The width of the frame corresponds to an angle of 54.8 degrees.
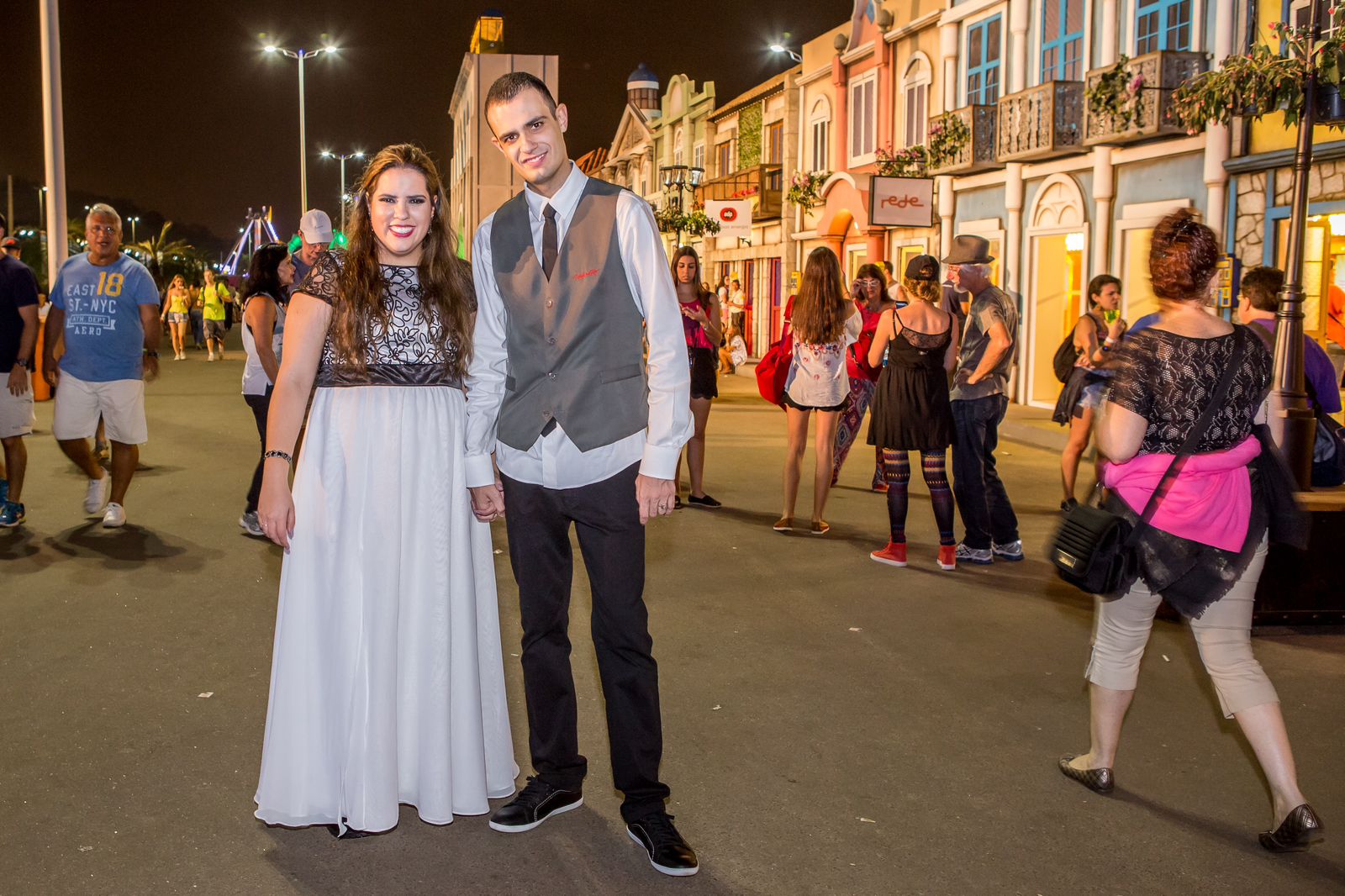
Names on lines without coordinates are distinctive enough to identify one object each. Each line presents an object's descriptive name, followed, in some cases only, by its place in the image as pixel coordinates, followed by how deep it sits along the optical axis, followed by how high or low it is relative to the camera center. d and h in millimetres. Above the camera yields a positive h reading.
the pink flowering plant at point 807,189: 29828 +3248
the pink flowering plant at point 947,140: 22516 +3335
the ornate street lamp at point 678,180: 31047 +3670
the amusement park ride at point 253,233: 81438 +6982
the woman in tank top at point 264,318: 8281 +56
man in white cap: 8477 +626
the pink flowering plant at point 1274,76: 9523 +2043
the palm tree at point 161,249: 75169 +4924
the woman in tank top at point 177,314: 30609 +280
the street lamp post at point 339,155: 72375 +9800
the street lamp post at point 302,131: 44438 +7969
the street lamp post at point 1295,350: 7488 -104
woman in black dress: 7812 -443
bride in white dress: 3768 -598
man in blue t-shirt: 8641 -110
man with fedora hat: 7980 -473
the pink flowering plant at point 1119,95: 16578 +3094
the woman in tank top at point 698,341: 9891 -94
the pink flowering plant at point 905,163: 24109 +3138
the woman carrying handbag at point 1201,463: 3908 -403
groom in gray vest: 3539 -223
